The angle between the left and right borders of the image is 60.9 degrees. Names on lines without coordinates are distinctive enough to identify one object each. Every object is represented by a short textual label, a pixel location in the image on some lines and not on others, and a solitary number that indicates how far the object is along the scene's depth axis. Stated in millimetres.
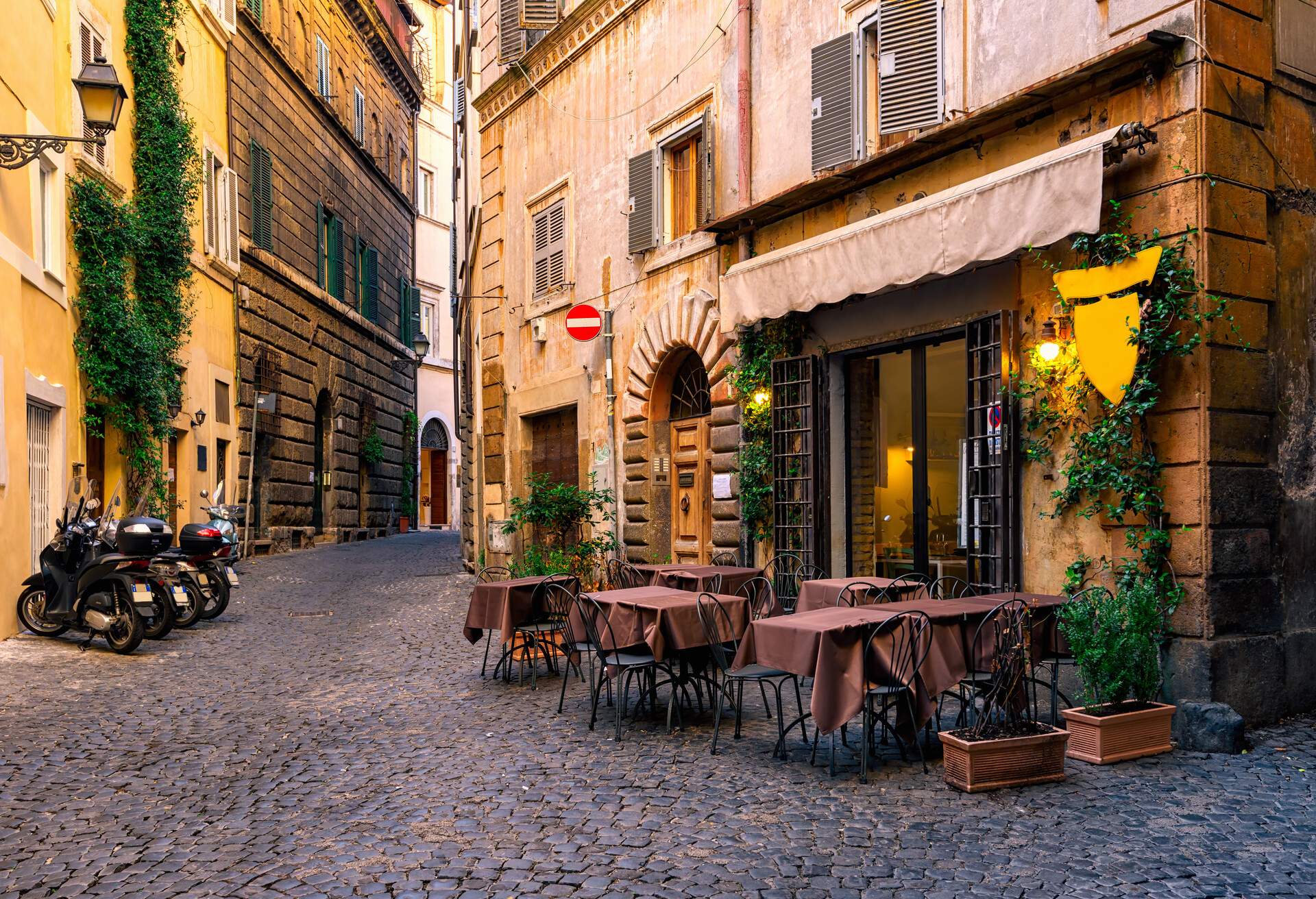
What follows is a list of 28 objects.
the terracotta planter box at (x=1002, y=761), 5145
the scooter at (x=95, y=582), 9531
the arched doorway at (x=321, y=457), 24766
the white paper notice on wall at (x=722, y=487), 10891
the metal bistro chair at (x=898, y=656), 5488
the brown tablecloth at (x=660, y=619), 6484
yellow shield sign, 6543
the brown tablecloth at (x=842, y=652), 5438
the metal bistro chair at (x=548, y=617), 8195
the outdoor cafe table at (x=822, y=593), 7684
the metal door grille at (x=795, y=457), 9945
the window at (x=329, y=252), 24031
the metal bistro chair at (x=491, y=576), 8802
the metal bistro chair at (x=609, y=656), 6586
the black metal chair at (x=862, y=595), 7184
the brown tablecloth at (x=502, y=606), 8195
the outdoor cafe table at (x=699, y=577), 8844
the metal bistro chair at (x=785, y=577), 9898
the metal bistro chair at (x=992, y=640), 5484
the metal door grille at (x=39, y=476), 11211
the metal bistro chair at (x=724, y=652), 6062
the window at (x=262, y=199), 20000
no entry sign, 13156
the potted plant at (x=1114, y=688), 5727
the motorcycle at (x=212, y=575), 11461
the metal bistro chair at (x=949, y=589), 7859
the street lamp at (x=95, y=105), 9117
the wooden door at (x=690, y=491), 11742
